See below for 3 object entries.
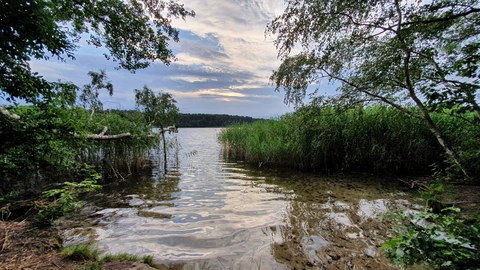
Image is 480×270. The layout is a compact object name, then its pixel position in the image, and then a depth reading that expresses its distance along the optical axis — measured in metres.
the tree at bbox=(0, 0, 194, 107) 2.23
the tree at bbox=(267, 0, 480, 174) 4.94
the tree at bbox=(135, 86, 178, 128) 12.84
